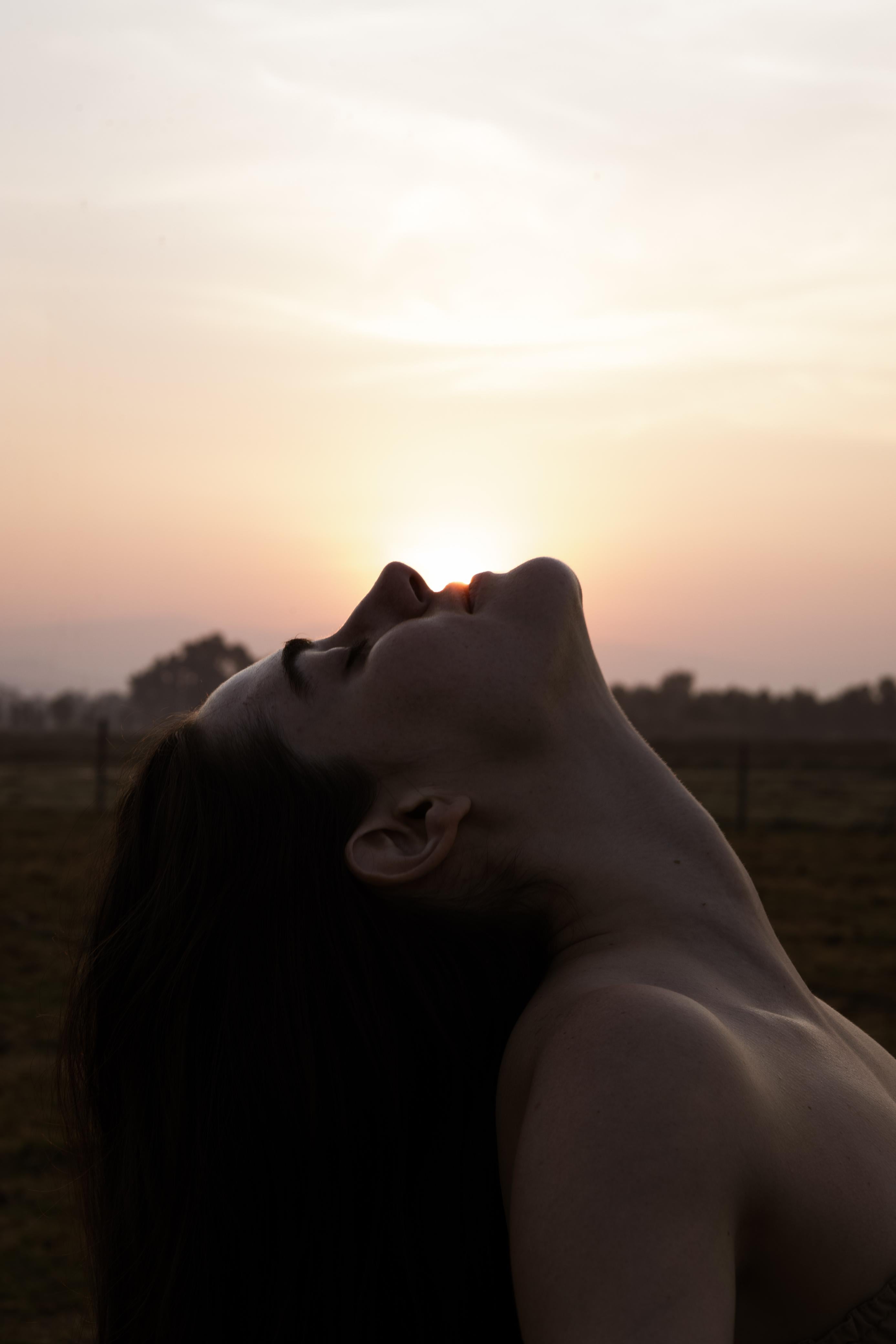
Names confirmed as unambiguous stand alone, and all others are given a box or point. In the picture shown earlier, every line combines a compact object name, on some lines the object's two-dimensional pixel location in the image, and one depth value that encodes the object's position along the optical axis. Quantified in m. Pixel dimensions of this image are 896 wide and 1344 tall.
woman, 1.44
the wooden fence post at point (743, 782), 17.83
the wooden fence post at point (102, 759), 17.94
